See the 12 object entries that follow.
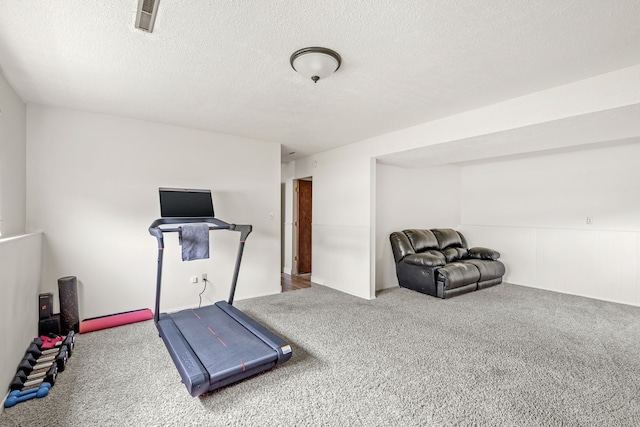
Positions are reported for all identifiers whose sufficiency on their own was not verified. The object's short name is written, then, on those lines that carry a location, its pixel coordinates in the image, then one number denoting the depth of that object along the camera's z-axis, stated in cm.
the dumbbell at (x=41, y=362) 227
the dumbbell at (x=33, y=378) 209
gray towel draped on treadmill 312
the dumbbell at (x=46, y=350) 249
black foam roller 306
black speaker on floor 292
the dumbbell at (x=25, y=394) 194
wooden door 616
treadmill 212
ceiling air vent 157
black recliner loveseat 440
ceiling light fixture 202
